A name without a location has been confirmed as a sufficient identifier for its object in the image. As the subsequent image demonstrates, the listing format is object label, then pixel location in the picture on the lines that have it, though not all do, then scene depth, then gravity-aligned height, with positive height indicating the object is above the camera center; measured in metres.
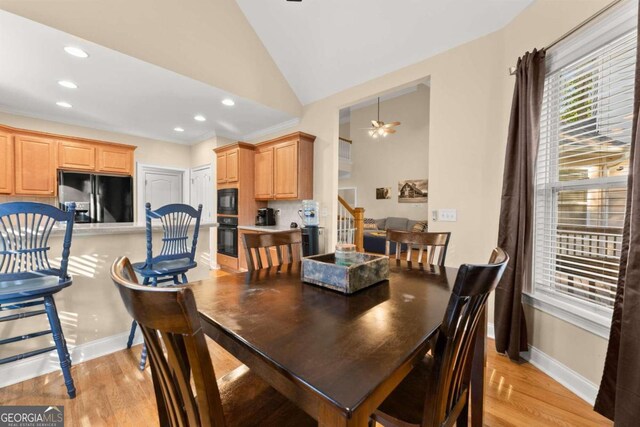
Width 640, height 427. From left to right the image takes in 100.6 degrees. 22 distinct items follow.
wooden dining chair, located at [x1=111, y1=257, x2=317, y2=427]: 0.51 -0.34
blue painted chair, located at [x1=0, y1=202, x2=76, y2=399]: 1.45 -0.42
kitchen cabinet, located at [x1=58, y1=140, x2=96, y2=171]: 4.17 +0.81
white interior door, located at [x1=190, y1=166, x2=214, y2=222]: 5.36 +0.37
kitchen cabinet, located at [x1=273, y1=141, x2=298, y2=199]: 4.02 +0.60
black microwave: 4.70 +0.12
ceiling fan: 5.85 +1.81
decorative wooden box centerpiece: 1.10 -0.28
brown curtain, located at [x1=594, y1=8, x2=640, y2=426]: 1.24 -0.53
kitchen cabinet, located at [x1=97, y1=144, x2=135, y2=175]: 4.54 +0.84
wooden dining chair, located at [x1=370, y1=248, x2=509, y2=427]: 0.70 -0.46
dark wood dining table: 0.56 -0.36
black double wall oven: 4.69 -0.27
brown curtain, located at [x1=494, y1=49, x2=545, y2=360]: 2.01 +0.11
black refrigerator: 4.20 +0.18
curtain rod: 1.51 +1.18
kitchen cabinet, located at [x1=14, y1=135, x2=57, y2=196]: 3.81 +0.58
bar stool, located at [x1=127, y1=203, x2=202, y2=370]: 1.93 -0.36
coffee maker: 4.81 -0.17
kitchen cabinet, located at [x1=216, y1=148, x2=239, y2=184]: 4.68 +0.75
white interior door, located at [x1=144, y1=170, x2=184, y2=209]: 5.26 +0.41
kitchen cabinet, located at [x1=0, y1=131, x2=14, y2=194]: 3.65 +0.58
